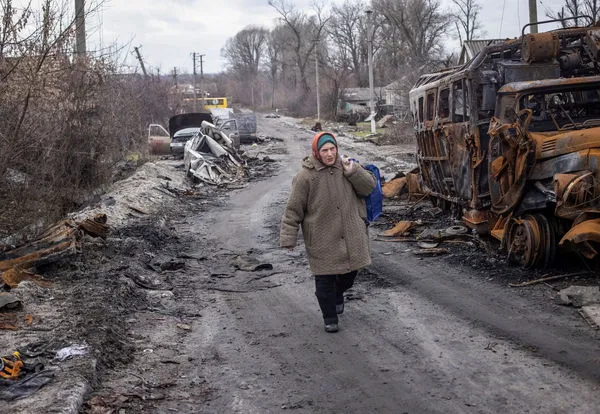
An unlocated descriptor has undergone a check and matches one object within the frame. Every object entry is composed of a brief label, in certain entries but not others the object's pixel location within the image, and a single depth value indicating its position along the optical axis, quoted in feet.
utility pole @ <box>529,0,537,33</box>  75.61
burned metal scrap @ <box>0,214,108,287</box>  27.76
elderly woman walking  21.07
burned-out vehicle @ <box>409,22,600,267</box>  25.34
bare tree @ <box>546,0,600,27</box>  86.02
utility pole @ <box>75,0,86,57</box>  34.37
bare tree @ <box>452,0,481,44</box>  215.76
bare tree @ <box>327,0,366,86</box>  303.27
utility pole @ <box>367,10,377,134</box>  134.51
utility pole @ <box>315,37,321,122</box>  213.05
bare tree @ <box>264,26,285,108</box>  378.32
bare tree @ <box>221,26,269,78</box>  410.10
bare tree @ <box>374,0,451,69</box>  237.86
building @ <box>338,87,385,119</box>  219.41
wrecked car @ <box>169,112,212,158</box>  117.29
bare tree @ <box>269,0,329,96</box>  301.16
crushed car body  81.46
